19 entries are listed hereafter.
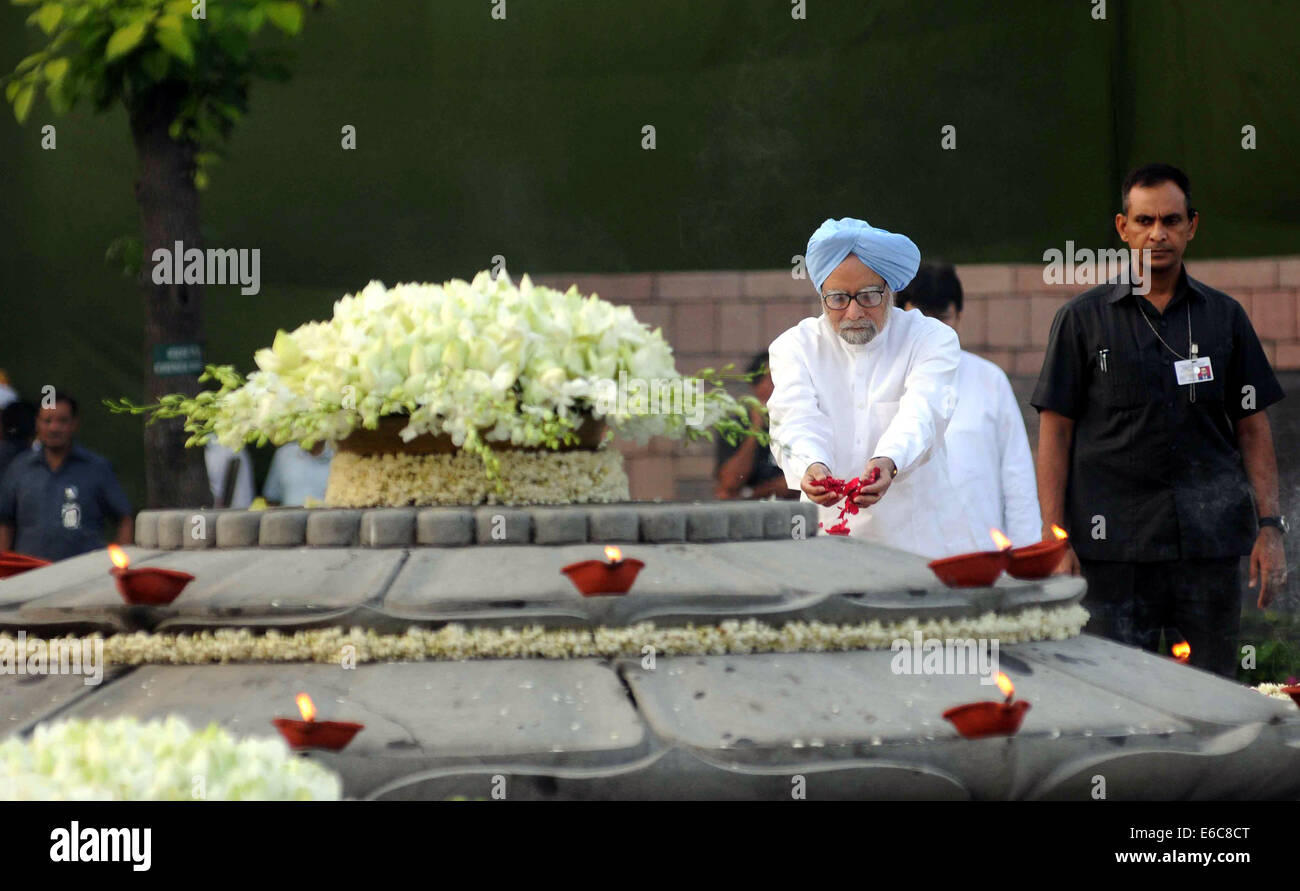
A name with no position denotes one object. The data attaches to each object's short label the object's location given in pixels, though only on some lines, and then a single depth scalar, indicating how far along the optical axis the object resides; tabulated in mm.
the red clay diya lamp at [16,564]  6254
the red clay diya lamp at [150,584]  4879
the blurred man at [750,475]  10078
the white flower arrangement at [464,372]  5582
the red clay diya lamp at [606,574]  4848
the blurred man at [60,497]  11648
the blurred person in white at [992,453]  8961
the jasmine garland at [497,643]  4957
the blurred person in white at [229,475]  11961
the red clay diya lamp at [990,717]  4285
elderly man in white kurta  7297
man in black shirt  8023
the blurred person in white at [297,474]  11516
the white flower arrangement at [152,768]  3383
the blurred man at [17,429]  12406
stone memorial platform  4363
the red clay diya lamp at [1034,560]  5371
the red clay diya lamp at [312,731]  3949
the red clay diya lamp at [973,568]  5250
